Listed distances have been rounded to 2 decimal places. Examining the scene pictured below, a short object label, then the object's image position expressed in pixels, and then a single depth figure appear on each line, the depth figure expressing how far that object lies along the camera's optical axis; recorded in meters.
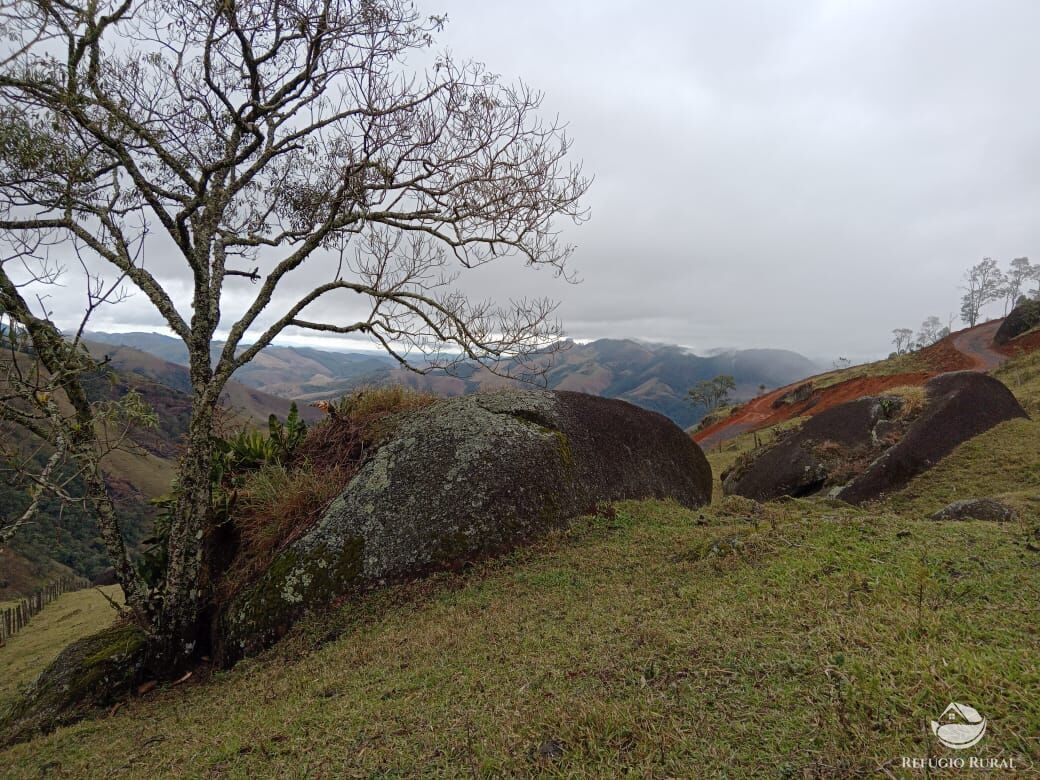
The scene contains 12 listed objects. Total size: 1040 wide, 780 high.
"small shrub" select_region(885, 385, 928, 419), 14.30
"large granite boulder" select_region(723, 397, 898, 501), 14.08
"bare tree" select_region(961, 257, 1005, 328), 99.25
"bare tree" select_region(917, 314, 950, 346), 127.57
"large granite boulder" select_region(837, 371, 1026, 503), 12.37
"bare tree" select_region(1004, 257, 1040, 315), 98.50
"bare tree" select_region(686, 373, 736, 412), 96.75
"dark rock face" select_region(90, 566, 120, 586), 23.58
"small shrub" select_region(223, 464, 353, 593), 6.93
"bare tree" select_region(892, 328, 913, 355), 137.61
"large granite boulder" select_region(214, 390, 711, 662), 6.19
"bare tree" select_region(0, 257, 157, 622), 3.83
